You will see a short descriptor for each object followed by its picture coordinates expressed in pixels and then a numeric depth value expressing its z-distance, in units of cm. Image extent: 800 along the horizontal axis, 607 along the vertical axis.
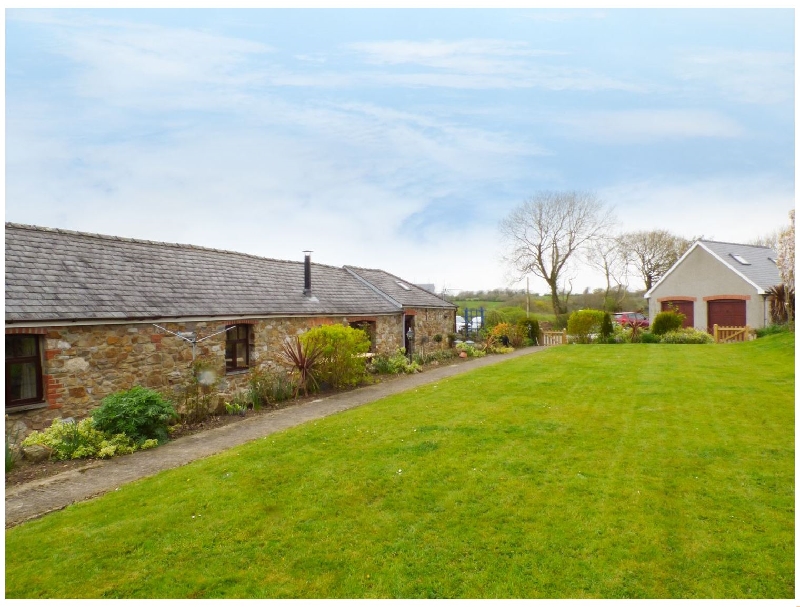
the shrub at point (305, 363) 1335
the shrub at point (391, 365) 1731
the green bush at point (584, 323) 2506
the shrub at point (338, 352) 1369
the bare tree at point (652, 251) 4053
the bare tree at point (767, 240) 4322
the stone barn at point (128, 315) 920
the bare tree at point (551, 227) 3591
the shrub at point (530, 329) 2694
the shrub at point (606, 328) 2466
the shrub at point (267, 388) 1214
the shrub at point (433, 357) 1941
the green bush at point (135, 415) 891
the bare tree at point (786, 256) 1898
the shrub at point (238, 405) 1138
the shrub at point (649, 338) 2406
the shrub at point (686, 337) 2305
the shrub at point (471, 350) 2229
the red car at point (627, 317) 3291
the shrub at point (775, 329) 2126
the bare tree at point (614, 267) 3944
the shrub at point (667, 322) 2398
